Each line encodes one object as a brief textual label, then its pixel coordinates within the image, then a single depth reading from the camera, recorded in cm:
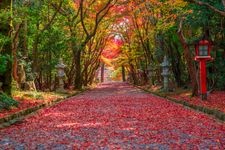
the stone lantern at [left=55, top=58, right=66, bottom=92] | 2247
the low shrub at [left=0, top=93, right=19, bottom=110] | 1080
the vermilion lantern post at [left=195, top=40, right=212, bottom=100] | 1418
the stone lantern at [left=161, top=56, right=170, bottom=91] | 2079
